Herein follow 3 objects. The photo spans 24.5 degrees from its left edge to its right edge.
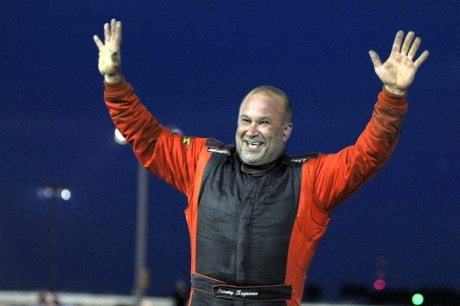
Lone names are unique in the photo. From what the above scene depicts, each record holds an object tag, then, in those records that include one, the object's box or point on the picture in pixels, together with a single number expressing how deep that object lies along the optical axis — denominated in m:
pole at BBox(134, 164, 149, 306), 24.68
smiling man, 5.80
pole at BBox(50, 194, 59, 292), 46.00
